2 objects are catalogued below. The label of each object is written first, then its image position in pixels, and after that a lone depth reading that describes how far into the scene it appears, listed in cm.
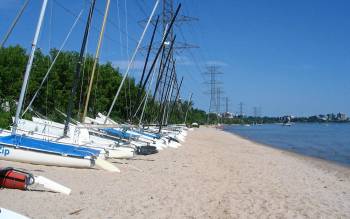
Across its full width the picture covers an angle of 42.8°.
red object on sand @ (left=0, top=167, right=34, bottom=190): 1229
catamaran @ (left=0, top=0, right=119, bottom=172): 1695
